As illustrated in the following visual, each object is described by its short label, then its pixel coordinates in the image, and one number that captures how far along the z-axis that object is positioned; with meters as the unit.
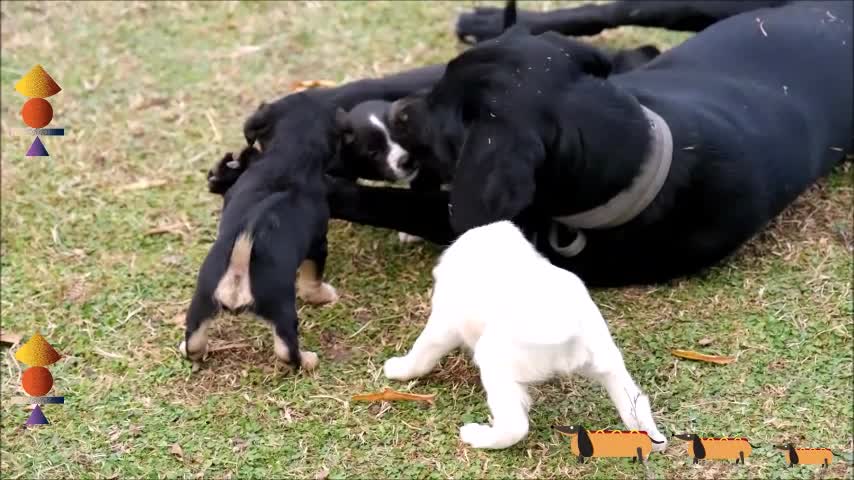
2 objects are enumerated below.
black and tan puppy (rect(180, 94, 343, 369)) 5.63
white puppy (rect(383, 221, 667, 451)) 4.86
